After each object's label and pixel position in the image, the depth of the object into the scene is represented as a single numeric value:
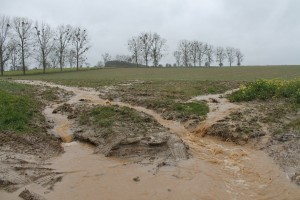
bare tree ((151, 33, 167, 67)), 61.17
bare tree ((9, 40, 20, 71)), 44.69
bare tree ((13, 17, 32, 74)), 45.01
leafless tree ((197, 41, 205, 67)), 65.16
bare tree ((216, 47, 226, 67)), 68.58
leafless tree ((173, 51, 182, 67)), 68.65
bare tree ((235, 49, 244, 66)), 71.45
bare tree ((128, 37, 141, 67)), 61.19
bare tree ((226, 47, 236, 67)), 71.09
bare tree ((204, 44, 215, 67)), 65.56
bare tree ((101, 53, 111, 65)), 73.77
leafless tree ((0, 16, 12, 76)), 43.15
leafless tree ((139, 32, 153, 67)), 60.97
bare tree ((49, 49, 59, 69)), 58.12
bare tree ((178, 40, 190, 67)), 65.51
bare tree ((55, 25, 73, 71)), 50.44
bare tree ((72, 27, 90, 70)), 51.93
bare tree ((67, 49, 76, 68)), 53.00
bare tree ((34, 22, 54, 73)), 47.94
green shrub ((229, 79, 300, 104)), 13.45
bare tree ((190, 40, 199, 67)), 65.07
